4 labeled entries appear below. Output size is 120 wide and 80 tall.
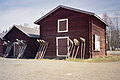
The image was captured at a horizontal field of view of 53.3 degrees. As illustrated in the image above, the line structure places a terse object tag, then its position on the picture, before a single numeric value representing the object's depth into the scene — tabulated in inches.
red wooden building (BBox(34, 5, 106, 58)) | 547.5
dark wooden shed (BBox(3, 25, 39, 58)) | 694.3
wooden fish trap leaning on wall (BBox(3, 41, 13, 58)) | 743.7
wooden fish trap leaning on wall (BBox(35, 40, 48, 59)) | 627.1
